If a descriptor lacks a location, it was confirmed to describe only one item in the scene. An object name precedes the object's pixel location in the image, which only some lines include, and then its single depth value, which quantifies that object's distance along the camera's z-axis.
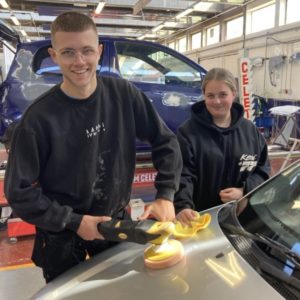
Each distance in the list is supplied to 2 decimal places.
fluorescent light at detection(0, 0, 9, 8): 8.25
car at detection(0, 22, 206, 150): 3.94
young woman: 1.74
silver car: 1.00
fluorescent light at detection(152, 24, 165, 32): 11.77
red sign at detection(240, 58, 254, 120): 6.37
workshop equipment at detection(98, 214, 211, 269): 1.15
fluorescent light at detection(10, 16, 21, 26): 10.26
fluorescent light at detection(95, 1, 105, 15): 7.89
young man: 1.22
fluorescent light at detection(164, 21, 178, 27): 12.07
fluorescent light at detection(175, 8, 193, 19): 8.99
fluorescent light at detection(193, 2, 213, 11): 9.93
